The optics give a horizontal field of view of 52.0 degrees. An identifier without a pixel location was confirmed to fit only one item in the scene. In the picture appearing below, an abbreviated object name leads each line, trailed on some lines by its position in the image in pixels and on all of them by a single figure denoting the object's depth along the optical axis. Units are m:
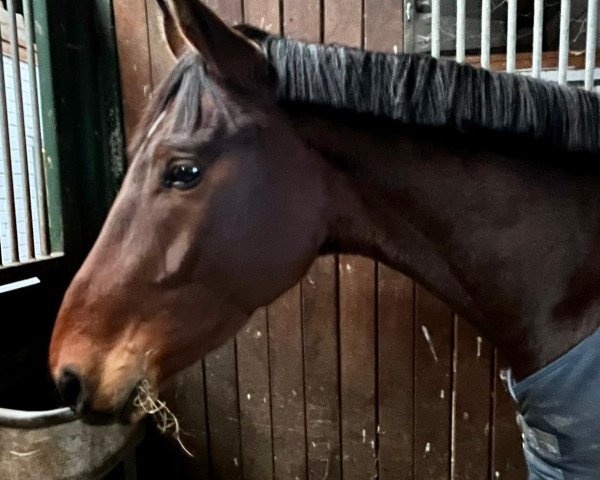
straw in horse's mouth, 0.69
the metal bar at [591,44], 0.98
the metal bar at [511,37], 1.02
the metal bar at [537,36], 1.00
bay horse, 0.66
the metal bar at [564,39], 1.00
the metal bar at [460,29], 1.03
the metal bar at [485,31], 1.01
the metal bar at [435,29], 1.06
